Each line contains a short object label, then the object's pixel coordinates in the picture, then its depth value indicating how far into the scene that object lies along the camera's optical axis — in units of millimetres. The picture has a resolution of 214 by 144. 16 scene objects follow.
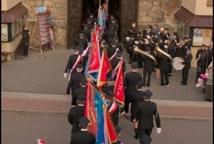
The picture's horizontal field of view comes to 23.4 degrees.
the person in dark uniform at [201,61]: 18172
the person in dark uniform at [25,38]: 22169
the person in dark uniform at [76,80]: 13854
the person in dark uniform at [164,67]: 18094
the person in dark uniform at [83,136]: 9516
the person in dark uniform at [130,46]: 21019
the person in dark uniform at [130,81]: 14273
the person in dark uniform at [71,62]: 16453
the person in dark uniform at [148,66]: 17953
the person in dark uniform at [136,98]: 12992
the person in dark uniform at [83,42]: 19734
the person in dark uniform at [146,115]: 11617
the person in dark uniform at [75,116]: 11195
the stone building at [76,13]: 24219
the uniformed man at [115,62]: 15619
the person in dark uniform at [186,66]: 18172
